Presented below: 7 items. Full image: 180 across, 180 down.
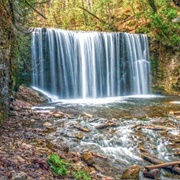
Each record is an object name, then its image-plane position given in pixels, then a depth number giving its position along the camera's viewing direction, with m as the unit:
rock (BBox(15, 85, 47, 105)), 9.78
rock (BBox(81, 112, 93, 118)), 8.11
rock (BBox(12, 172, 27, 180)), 2.96
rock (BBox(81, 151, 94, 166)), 4.45
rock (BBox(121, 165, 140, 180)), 4.11
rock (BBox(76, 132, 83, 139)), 5.98
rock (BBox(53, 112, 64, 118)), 7.79
